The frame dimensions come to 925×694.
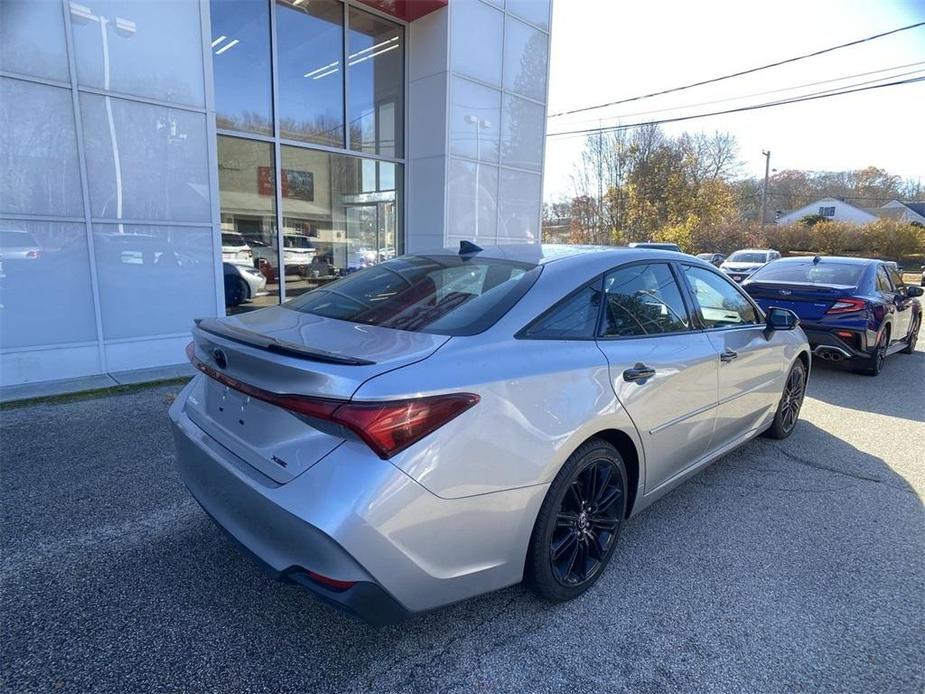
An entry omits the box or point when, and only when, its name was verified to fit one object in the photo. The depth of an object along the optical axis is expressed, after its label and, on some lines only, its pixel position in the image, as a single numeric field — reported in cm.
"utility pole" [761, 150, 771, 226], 4372
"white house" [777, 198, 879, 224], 6078
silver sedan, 180
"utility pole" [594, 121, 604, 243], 3591
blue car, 681
